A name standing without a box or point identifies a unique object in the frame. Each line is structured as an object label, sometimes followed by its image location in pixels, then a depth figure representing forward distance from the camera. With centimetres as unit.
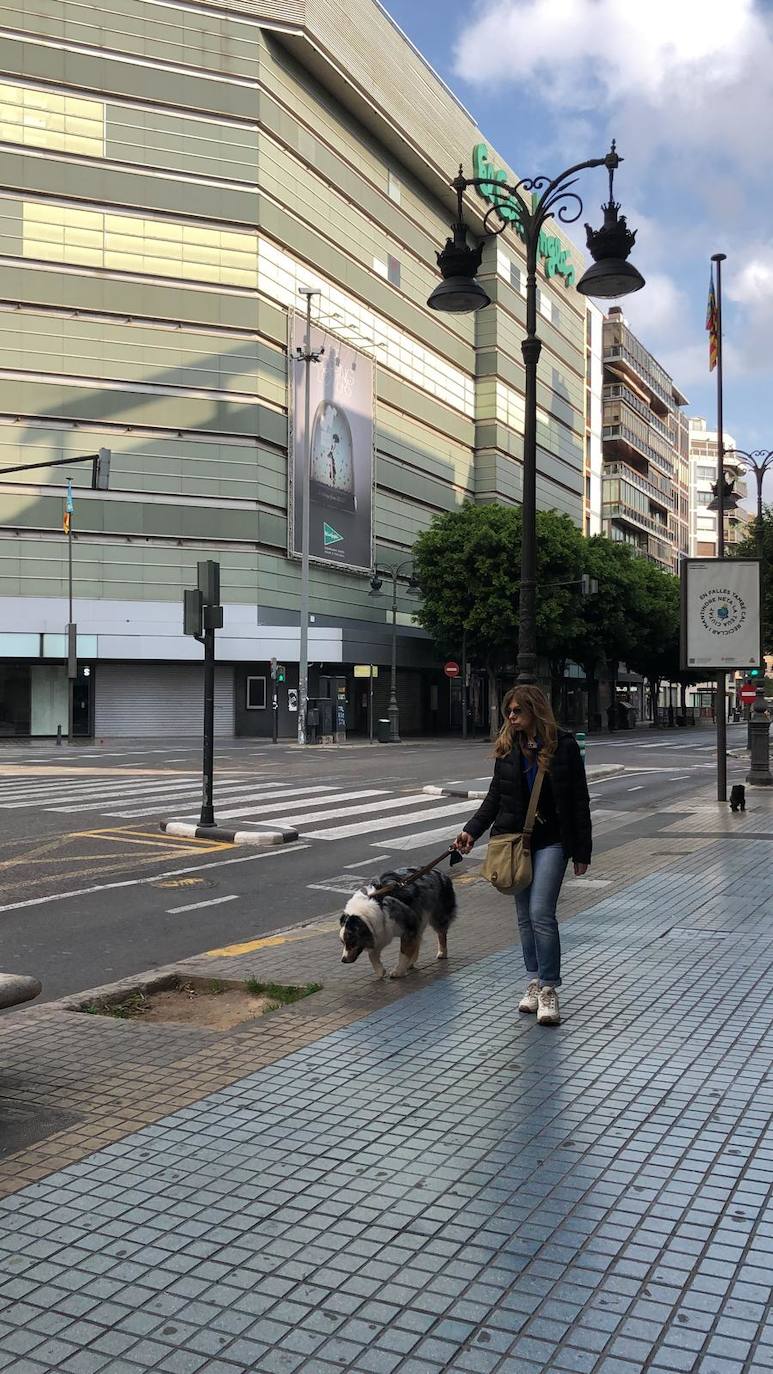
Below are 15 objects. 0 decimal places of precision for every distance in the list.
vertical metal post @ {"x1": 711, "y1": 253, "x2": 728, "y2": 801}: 1817
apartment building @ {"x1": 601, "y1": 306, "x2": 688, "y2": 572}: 9338
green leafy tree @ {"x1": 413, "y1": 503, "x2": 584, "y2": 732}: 4784
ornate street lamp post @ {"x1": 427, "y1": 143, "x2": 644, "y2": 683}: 1226
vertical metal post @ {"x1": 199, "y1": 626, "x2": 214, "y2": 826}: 1461
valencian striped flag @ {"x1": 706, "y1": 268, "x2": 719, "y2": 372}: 2177
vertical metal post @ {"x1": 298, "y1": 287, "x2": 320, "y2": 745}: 4116
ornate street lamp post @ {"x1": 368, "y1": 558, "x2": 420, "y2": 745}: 4641
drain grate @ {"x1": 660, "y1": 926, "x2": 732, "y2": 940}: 811
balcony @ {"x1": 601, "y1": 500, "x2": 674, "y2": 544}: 9381
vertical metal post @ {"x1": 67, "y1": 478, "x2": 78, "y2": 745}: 3768
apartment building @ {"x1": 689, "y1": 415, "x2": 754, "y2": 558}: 12925
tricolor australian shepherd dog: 655
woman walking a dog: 600
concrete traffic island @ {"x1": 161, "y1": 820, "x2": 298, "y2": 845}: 1393
